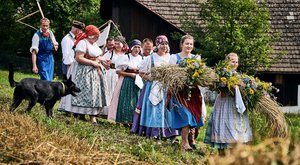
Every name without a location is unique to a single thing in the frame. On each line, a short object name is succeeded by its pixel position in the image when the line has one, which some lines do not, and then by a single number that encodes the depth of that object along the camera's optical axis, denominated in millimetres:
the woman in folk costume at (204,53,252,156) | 8664
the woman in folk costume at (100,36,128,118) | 11422
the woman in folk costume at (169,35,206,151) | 8742
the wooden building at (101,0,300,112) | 26031
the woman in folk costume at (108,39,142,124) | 10883
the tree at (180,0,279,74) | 23969
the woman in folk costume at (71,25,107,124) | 10461
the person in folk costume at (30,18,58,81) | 11415
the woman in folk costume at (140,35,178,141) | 9609
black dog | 9625
